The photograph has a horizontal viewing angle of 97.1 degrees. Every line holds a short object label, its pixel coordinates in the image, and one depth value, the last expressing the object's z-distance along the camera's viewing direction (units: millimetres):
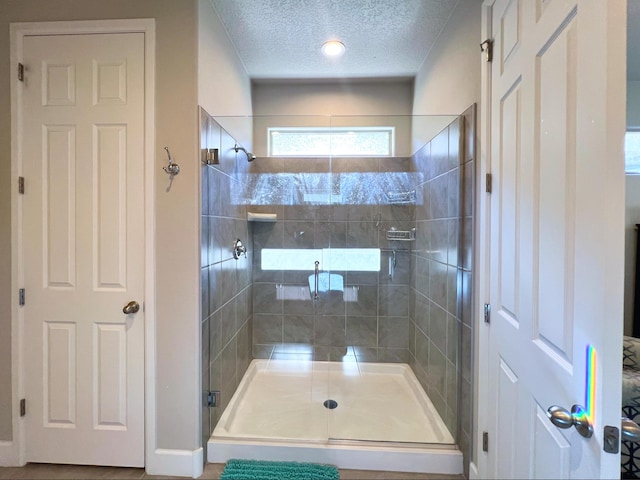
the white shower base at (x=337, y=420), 1631
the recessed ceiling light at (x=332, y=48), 2163
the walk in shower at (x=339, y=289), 1667
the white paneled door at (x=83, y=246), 1565
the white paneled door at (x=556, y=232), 606
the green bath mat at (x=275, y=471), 1527
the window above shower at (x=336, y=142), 2504
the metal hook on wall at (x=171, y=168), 1544
